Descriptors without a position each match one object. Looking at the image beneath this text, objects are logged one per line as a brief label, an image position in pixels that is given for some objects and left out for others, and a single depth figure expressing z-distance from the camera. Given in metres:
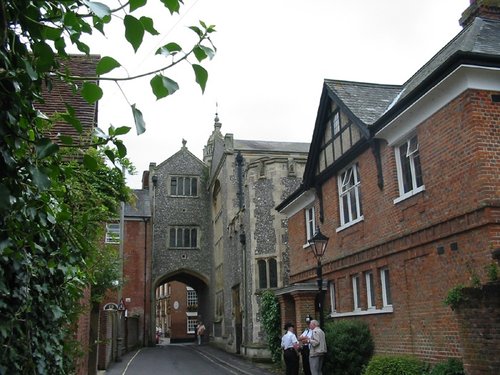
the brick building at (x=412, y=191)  9.91
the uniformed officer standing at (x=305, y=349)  14.12
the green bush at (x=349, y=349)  13.33
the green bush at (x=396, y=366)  10.70
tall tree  2.32
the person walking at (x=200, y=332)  38.51
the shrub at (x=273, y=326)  18.95
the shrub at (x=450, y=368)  9.40
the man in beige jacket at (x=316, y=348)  13.15
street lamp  13.34
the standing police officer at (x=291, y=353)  14.54
